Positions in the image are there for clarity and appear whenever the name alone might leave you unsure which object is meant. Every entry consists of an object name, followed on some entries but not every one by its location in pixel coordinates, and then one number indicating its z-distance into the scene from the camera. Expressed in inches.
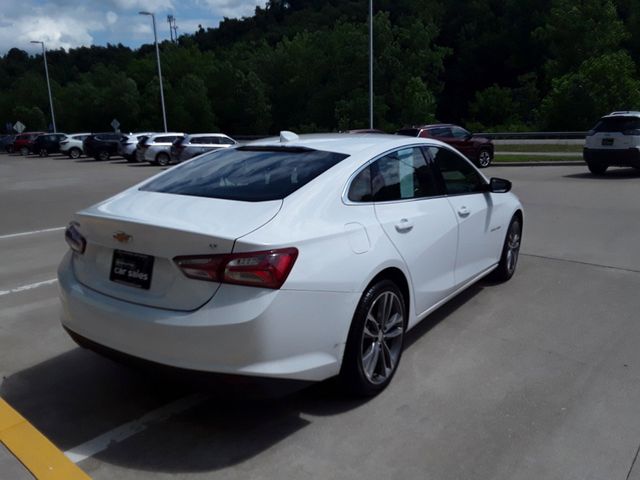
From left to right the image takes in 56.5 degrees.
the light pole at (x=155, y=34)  1706.4
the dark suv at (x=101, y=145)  1419.8
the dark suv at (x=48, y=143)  1716.3
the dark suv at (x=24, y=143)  1854.2
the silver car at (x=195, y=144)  1052.5
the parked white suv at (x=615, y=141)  595.8
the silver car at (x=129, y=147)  1277.1
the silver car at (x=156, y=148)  1163.3
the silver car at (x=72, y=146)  1583.4
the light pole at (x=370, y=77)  1051.0
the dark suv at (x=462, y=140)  819.2
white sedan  117.6
